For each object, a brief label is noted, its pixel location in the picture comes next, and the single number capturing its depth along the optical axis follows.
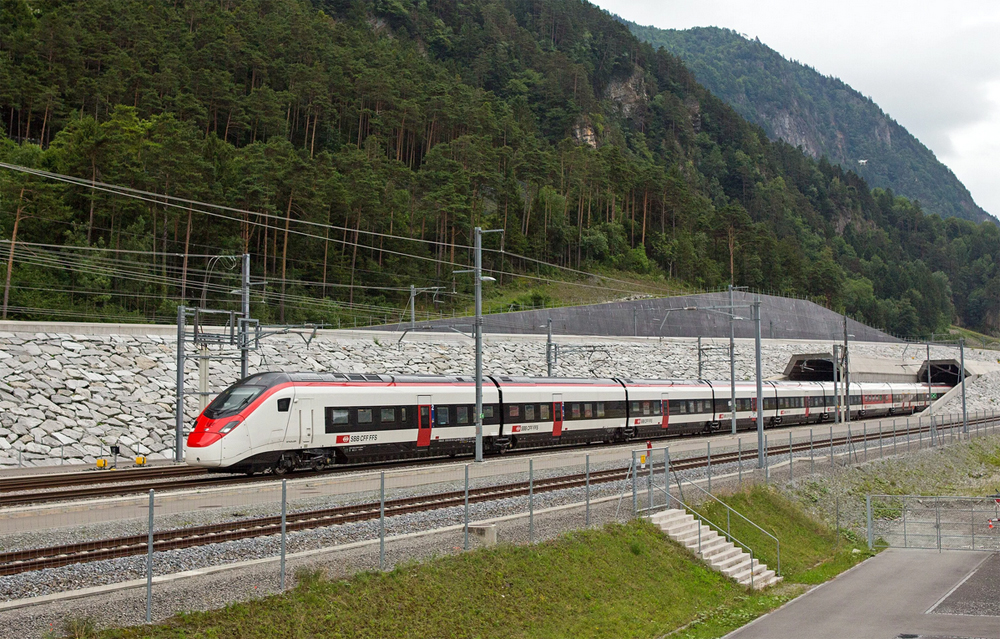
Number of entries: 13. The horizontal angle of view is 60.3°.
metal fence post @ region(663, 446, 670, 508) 24.00
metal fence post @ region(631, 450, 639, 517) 23.48
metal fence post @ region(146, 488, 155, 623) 12.09
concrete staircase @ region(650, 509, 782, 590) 23.12
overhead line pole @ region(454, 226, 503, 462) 30.92
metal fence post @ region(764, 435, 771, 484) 32.50
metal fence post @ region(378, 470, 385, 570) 15.67
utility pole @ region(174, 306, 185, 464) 31.70
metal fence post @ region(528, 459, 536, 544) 19.66
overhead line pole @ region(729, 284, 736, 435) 44.64
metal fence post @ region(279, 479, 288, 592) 14.02
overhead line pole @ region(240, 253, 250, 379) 31.89
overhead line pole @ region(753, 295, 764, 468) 32.84
